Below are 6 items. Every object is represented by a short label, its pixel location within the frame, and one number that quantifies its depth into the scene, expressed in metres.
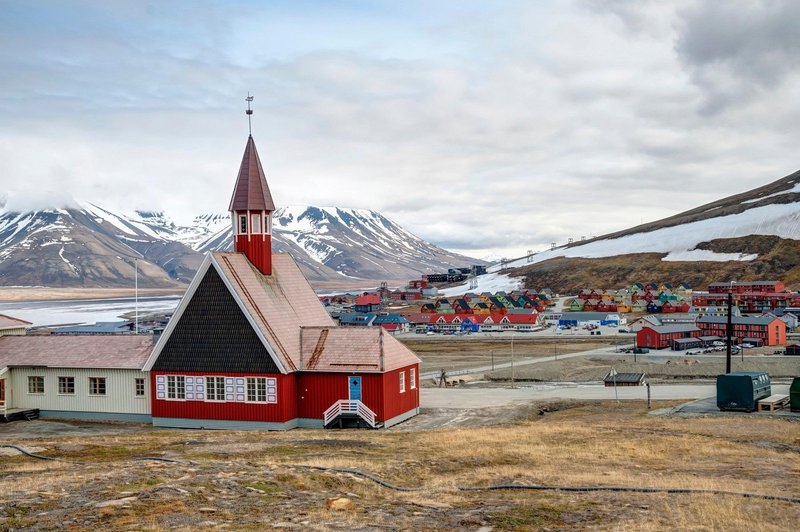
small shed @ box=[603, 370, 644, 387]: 72.88
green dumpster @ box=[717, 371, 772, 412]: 46.97
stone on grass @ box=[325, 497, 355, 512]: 19.95
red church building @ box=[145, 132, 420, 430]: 44.81
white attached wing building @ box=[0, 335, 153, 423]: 48.19
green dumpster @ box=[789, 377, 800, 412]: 44.97
